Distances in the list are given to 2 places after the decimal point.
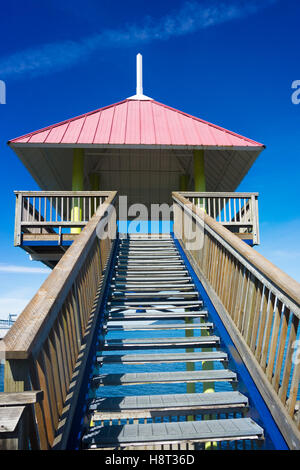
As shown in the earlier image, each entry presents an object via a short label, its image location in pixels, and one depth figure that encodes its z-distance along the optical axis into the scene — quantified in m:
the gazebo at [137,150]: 9.66
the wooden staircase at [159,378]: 2.66
